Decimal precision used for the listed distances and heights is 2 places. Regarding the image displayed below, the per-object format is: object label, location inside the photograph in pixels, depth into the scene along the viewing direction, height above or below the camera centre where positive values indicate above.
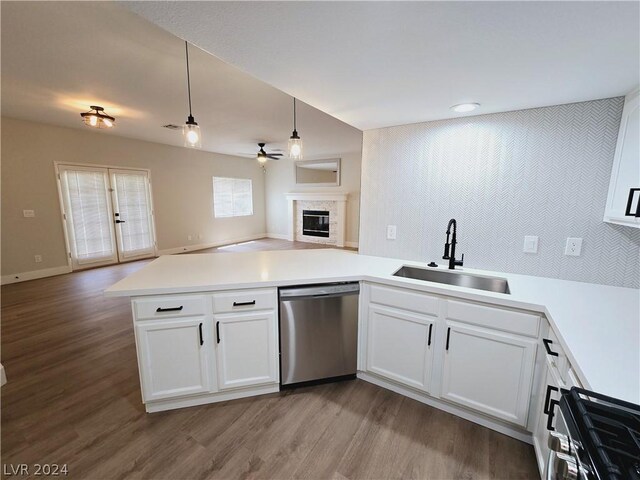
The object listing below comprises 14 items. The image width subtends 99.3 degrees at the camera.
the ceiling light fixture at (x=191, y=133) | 2.39 +0.61
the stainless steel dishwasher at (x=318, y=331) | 1.92 -0.93
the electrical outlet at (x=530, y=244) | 1.99 -0.27
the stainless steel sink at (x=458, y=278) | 1.98 -0.56
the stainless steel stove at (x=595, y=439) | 0.62 -0.57
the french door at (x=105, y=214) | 4.91 -0.25
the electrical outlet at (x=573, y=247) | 1.86 -0.27
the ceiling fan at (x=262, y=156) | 5.10 +0.91
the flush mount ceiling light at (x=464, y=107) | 1.88 +0.70
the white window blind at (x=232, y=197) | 7.49 +0.18
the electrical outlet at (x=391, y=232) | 2.54 -0.25
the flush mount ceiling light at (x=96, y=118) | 3.29 +1.02
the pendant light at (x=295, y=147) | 2.82 +0.59
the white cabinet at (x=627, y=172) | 1.43 +0.21
